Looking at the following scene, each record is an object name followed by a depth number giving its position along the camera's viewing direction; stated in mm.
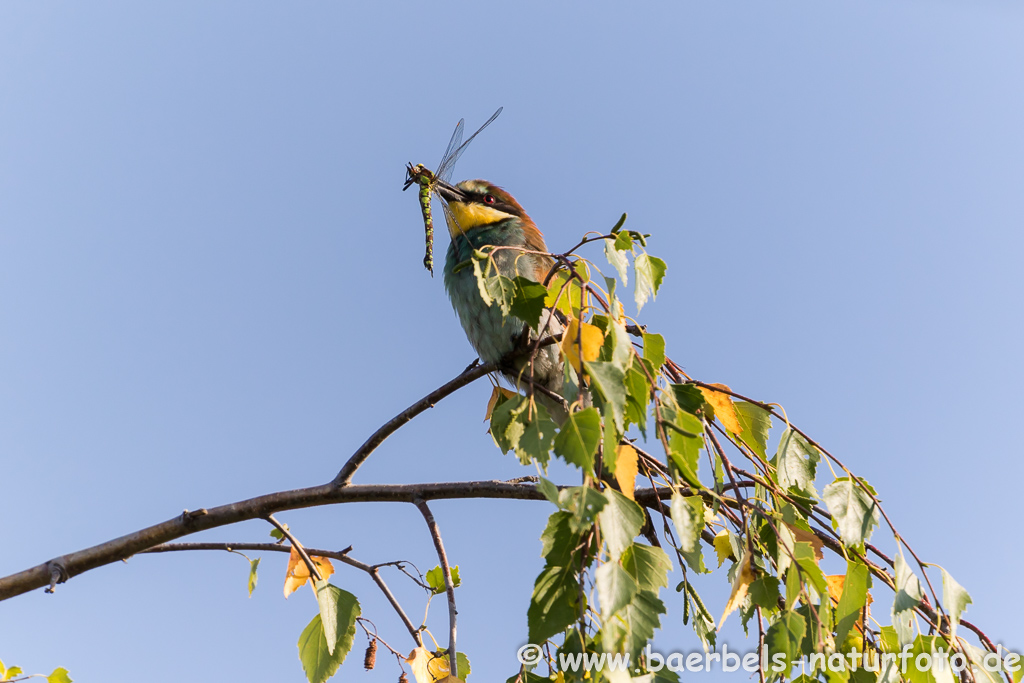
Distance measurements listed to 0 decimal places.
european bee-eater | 7715
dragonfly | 8242
